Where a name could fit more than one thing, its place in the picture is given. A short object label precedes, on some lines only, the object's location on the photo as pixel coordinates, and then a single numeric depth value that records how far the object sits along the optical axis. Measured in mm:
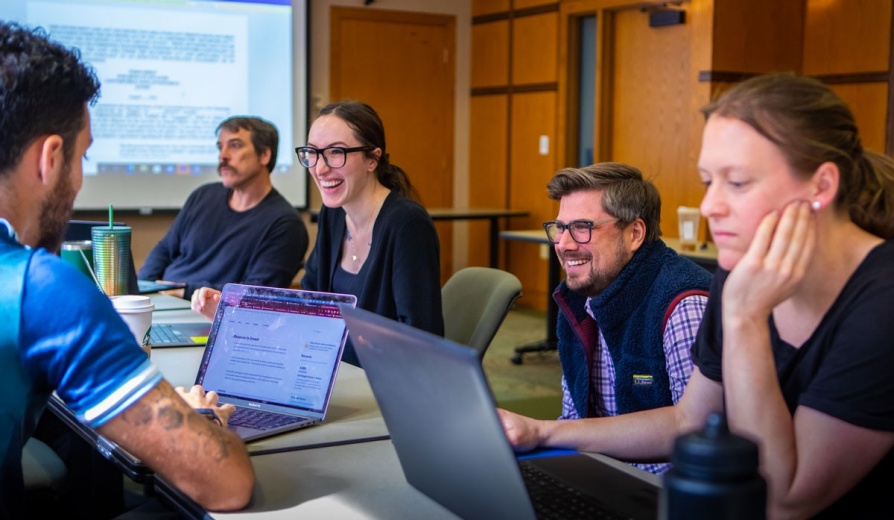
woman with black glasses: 2520
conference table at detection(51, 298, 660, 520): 1356
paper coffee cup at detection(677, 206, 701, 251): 4883
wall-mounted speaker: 5977
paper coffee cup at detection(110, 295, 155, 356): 1996
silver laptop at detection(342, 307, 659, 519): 1108
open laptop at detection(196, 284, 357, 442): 1766
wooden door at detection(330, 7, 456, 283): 7320
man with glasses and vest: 1859
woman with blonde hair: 1226
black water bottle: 709
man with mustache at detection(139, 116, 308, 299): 3666
